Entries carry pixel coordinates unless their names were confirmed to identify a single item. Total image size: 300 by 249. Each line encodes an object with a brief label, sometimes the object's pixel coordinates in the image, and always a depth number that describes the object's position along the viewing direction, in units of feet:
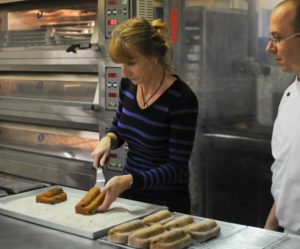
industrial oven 9.31
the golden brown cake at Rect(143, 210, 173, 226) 4.89
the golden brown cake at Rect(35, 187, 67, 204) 5.76
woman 6.06
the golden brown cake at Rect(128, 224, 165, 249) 4.33
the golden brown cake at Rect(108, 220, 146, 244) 4.48
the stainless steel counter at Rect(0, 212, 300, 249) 4.39
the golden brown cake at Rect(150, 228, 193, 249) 4.23
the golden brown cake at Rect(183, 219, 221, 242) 4.50
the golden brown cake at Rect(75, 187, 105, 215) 5.34
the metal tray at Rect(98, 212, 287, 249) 4.36
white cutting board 4.88
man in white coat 5.17
